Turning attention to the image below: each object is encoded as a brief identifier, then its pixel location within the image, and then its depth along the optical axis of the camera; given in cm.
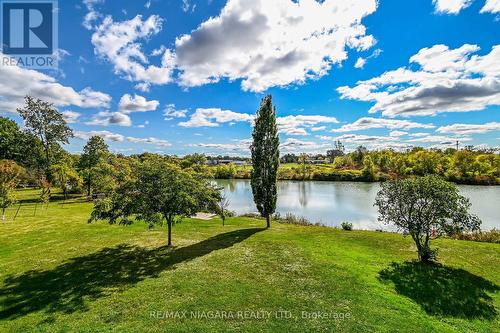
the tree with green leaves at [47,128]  3978
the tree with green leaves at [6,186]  2200
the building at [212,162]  16286
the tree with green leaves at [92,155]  4141
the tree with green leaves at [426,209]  1195
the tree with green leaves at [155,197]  1337
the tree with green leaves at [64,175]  3653
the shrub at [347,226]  2210
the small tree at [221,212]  1528
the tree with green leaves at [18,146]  4184
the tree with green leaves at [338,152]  18550
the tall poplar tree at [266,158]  2183
